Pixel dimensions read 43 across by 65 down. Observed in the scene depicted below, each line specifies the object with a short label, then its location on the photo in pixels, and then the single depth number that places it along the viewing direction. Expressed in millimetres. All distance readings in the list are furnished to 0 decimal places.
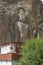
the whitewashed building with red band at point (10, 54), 21047
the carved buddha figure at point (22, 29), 40134
